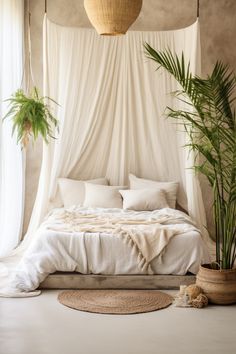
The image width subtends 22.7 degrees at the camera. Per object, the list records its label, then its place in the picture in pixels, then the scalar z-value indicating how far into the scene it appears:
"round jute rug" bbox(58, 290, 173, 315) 4.58
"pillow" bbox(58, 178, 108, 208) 6.82
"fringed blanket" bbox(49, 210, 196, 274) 5.11
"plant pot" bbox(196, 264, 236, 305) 4.73
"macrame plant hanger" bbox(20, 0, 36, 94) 7.09
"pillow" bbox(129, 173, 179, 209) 6.83
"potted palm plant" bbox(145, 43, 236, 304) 4.69
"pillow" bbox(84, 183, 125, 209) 6.66
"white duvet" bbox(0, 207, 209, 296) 5.11
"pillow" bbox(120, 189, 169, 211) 6.59
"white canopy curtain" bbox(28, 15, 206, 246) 6.77
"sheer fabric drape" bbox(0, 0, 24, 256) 6.17
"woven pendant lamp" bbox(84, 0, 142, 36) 4.40
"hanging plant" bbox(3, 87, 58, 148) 5.77
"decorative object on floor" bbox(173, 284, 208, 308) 4.67
